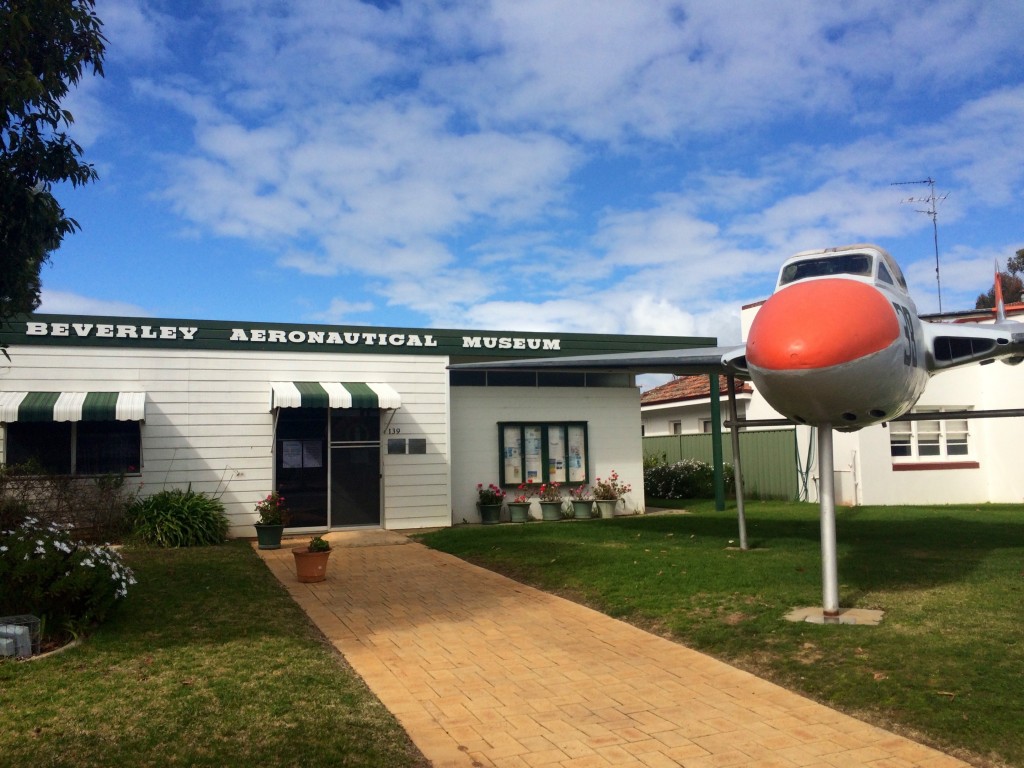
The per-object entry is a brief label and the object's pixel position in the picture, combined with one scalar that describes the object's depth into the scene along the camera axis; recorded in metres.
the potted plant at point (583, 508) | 17.00
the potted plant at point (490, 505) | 16.31
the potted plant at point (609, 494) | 17.05
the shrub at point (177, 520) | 13.04
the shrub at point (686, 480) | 21.53
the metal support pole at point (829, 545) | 7.05
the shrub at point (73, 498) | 11.99
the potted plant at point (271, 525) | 13.27
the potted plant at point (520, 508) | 16.50
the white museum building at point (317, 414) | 13.62
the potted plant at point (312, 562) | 9.91
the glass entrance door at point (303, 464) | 15.05
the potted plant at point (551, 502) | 16.73
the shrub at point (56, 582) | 6.63
